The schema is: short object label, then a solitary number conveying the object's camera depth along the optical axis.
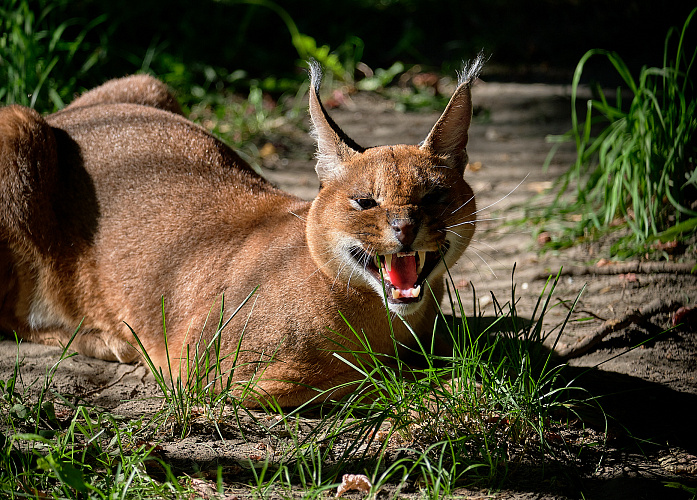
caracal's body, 6.39
